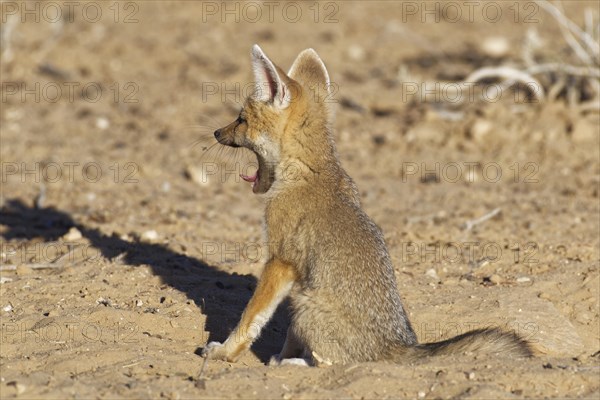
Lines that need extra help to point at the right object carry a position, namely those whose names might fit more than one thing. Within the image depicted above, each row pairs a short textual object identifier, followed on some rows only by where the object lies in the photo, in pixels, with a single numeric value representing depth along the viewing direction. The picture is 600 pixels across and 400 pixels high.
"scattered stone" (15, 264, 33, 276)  16.65
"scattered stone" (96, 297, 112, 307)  14.97
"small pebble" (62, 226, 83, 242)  18.55
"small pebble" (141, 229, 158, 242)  18.84
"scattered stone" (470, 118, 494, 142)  24.98
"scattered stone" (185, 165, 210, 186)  23.66
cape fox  12.57
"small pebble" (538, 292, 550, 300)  15.80
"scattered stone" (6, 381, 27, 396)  11.08
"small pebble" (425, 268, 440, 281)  16.93
